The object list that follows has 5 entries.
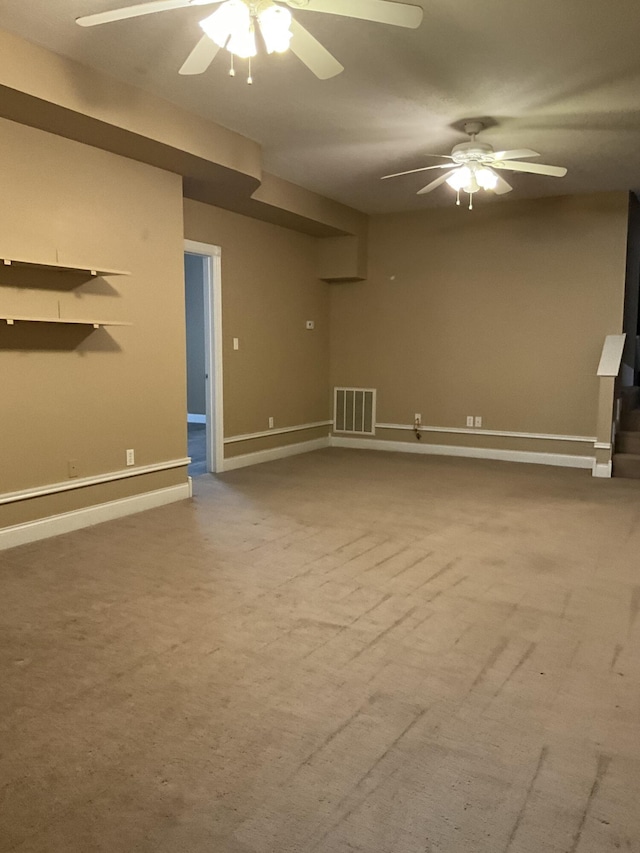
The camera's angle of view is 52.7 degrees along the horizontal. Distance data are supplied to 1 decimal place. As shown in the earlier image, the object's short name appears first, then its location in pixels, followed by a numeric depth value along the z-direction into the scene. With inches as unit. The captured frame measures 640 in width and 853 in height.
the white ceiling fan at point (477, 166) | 172.7
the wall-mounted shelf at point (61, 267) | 143.0
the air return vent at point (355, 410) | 303.9
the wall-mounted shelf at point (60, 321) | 144.9
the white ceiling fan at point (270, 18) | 95.3
